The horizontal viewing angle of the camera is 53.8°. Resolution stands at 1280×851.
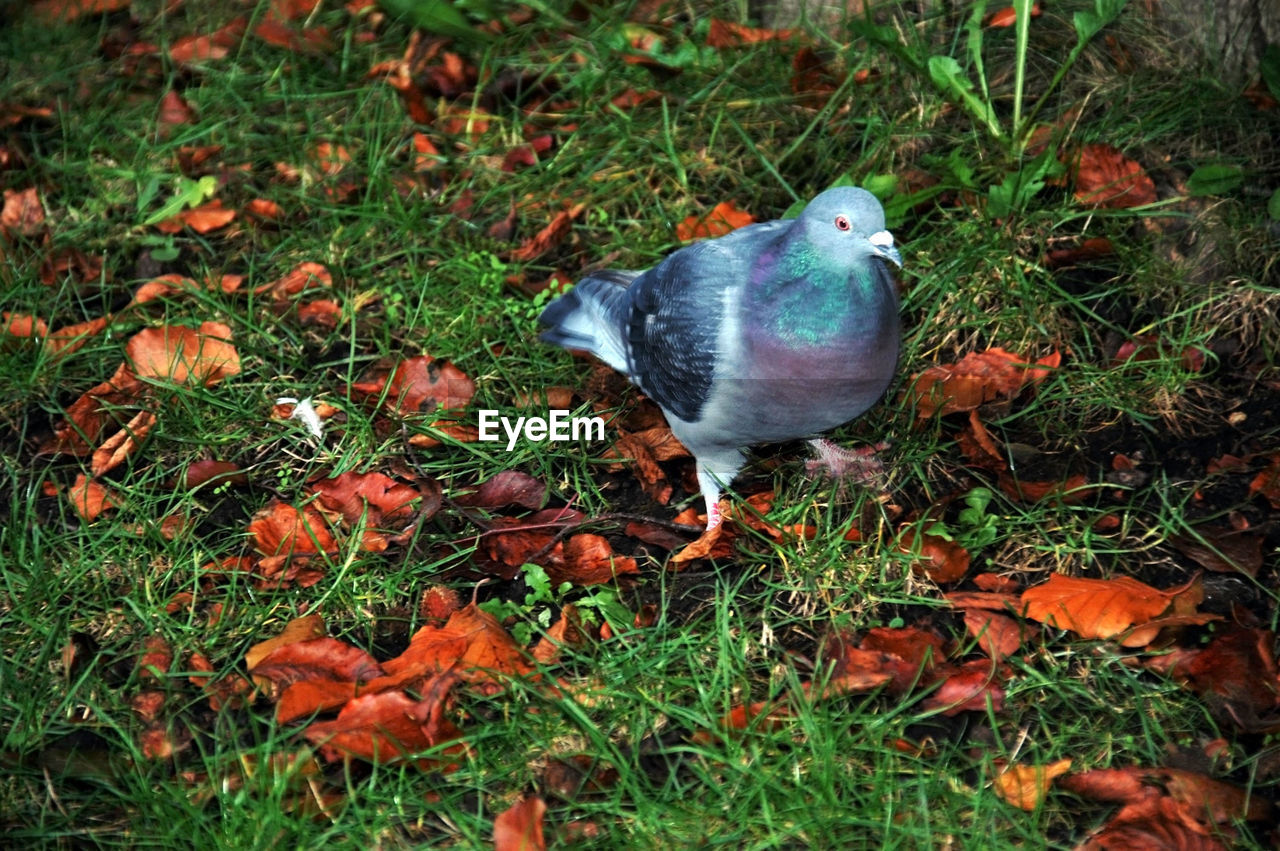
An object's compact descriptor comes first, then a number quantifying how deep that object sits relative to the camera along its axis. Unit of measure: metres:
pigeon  2.40
